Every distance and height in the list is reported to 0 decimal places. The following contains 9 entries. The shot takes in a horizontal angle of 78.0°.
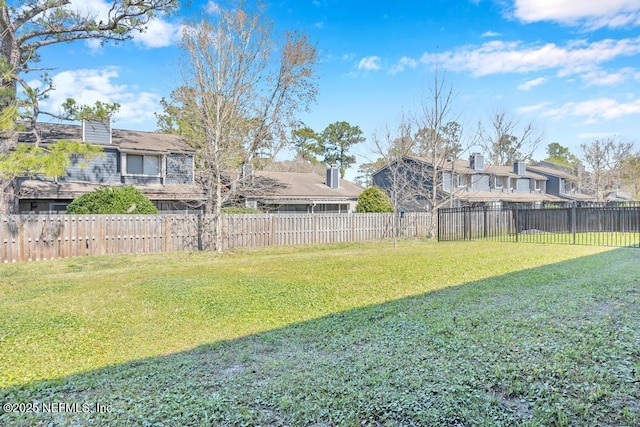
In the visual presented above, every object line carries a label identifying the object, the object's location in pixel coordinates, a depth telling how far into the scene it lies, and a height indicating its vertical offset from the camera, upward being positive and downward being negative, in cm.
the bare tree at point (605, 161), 3206 +451
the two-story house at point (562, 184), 3750 +305
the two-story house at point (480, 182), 2591 +268
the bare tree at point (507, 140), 3847 +766
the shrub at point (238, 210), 1627 +26
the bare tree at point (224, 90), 1409 +471
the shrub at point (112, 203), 1281 +45
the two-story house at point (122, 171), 1691 +220
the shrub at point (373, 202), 1983 +70
